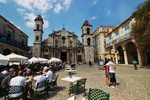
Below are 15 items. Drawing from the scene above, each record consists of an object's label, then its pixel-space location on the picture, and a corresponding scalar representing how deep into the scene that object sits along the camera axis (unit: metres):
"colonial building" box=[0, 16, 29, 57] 13.35
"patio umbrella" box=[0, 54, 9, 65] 5.39
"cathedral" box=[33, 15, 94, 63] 28.33
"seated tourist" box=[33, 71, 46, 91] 3.63
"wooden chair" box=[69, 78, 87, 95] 3.36
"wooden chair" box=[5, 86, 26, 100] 2.95
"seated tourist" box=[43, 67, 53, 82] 4.54
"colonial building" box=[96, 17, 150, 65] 16.24
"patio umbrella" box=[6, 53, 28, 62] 7.64
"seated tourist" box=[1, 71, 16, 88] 3.54
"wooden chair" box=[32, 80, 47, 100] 3.45
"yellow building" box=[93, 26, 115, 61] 31.87
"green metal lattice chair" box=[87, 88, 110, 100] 2.24
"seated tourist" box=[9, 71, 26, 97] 3.15
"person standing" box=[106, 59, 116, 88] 4.73
